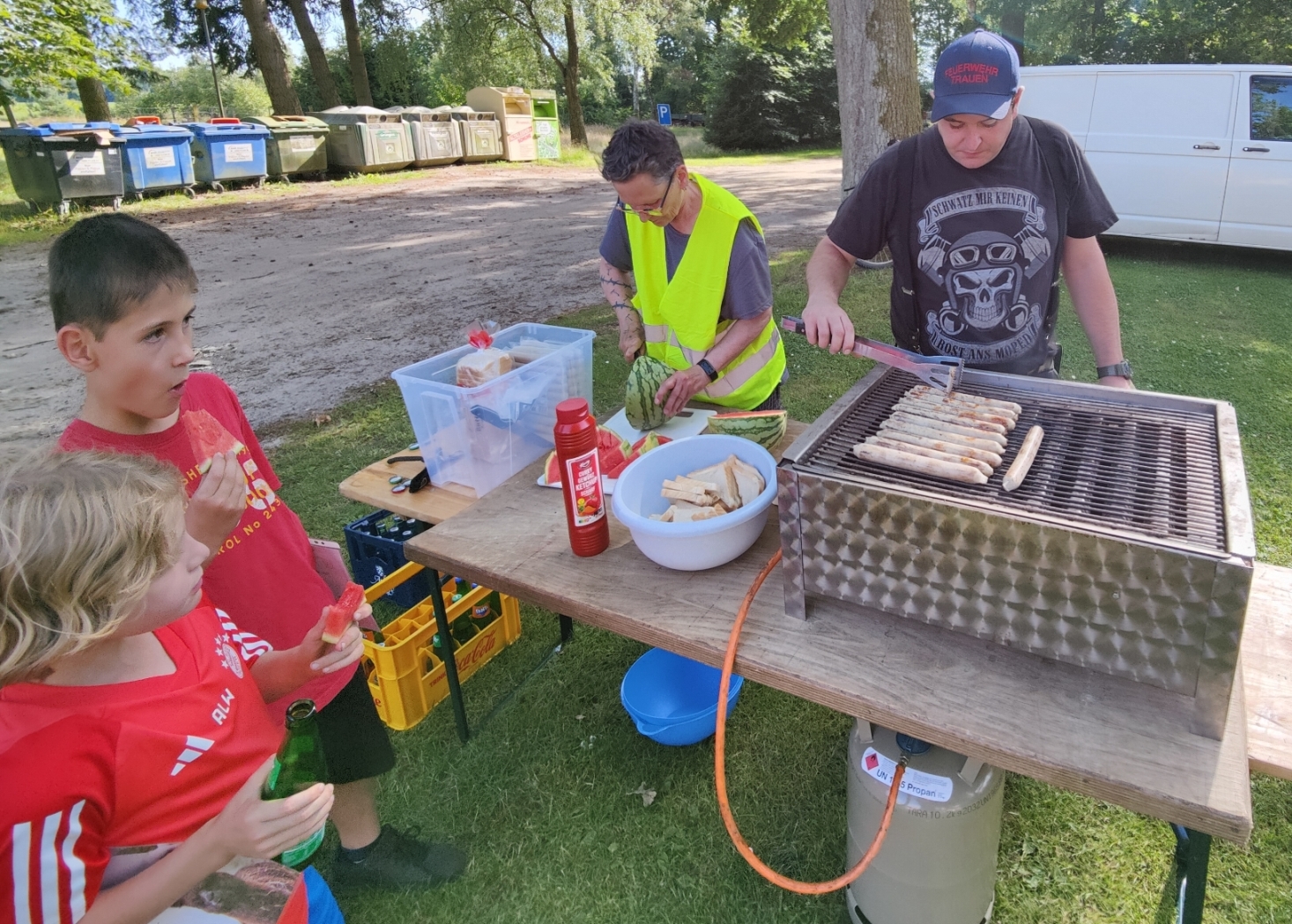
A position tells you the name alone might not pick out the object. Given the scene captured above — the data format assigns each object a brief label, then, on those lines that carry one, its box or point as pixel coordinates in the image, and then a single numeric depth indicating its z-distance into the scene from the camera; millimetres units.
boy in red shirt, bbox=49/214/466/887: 1670
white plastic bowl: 1831
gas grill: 1230
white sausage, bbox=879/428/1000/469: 1546
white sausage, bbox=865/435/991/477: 1507
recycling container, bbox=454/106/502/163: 21109
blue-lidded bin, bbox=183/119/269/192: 15312
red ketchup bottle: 1881
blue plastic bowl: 2693
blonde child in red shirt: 1104
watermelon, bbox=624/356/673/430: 2717
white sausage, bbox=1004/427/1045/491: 1453
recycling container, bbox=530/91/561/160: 23688
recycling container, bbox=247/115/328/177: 16781
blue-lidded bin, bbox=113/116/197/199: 13570
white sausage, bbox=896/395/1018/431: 1725
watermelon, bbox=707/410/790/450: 2482
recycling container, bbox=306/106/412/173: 18141
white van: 7840
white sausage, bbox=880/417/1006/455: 1589
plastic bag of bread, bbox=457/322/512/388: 2629
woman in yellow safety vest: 2740
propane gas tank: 1731
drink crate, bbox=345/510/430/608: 3535
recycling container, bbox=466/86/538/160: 22203
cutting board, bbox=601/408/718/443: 2721
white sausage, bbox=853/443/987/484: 1471
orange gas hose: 1585
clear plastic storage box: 2605
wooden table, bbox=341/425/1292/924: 1301
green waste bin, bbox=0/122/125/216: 12484
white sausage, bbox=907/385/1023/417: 1797
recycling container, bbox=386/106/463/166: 19672
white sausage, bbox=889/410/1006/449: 1634
